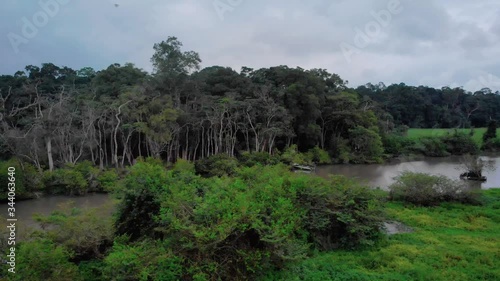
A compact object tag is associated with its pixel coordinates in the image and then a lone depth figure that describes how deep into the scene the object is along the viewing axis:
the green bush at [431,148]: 37.78
